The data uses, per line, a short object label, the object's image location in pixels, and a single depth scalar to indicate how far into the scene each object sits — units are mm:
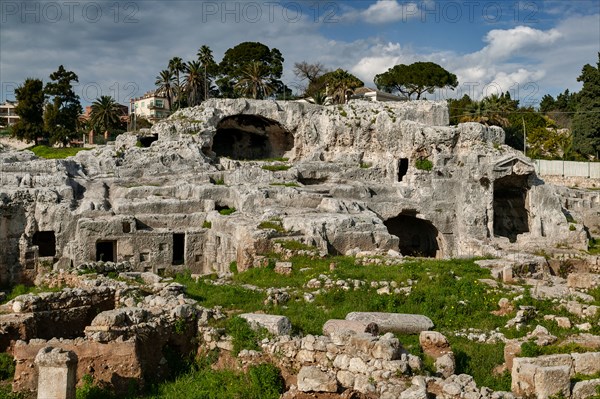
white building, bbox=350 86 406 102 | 53031
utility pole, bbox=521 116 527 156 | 52319
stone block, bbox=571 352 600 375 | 9188
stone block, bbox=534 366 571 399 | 8336
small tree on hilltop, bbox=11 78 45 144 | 48062
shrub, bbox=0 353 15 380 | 9961
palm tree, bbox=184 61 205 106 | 53062
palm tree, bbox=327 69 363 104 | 46500
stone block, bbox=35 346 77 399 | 7945
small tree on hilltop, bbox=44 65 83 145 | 49281
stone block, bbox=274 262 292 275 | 17391
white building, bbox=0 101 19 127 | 100350
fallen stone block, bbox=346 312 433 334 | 11523
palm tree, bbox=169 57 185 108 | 55188
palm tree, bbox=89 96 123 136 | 54219
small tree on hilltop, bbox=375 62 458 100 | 56625
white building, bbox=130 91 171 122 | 77112
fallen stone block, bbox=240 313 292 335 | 10094
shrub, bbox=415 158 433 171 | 30203
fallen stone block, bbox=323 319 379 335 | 10289
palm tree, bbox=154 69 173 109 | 55906
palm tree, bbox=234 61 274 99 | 49062
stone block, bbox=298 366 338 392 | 8320
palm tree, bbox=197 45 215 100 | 54094
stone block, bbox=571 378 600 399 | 8289
